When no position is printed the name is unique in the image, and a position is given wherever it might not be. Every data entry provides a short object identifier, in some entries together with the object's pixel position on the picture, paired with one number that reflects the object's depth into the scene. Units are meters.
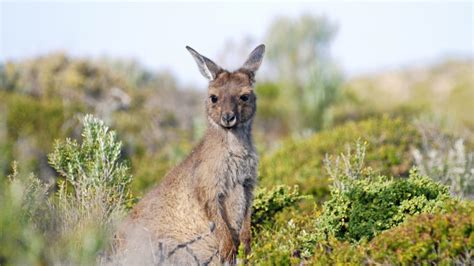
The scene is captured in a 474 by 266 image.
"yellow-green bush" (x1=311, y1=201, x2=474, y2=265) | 11.21
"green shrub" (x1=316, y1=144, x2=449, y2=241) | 13.80
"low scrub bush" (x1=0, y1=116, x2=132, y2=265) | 11.17
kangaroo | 13.81
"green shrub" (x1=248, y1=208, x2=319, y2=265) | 11.77
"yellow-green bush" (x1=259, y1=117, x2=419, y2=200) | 23.80
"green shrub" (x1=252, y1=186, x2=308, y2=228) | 16.55
